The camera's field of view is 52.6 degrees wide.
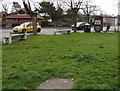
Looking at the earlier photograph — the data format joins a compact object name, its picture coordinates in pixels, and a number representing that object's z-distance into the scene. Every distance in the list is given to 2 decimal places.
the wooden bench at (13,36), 7.14
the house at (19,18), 36.30
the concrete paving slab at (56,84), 2.41
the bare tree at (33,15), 11.12
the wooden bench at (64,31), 13.09
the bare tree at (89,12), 36.13
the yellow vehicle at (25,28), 15.29
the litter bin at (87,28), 16.04
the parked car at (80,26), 20.70
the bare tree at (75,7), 16.32
